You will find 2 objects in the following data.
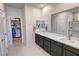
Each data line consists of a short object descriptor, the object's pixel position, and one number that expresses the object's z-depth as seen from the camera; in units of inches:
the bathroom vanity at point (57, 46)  51.6
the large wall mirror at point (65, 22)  71.1
